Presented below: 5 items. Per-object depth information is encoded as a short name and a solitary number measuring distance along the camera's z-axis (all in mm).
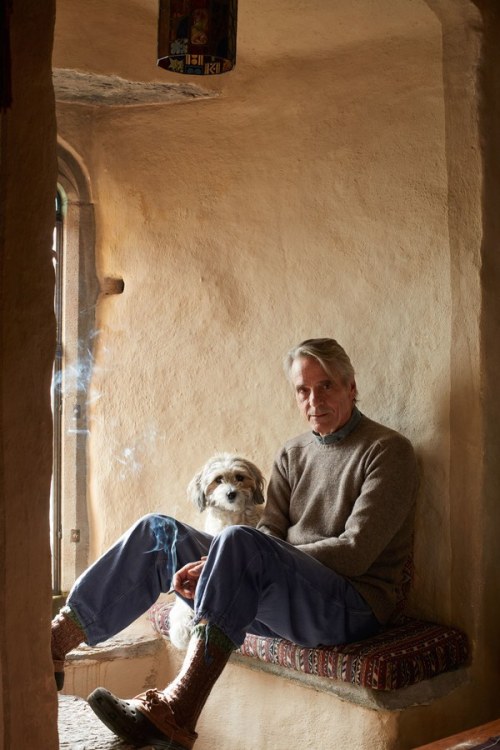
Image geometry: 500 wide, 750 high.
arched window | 4215
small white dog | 3602
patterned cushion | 2965
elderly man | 2719
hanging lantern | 2607
